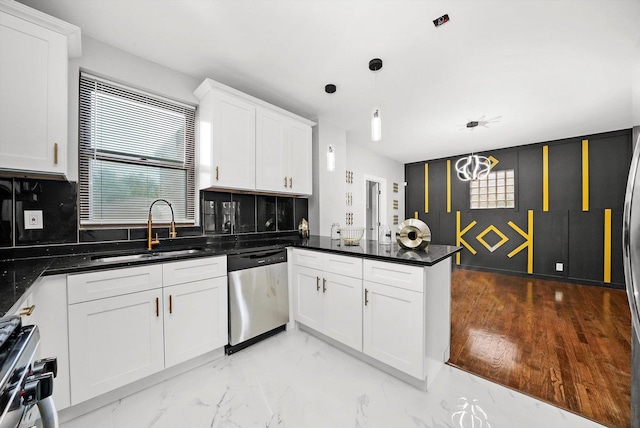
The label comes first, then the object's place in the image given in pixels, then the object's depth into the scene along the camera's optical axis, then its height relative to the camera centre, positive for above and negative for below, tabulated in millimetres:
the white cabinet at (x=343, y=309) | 1983 -821
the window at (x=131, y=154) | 1960 +530
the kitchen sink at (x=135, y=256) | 1838 -332
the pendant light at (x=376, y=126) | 1856 +668
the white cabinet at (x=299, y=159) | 2955 +682
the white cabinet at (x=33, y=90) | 1410 +755
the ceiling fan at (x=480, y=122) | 3496 +1355
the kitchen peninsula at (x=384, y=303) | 1659 -708
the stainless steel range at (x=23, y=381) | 518 -409
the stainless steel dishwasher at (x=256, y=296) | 2090 -760
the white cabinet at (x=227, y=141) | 2287 +710
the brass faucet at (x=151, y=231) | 2098 -163
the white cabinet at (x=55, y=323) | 1327 -606
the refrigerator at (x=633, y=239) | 795 -89
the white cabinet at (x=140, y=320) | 1440 -725
